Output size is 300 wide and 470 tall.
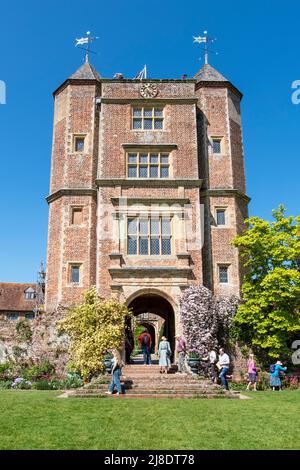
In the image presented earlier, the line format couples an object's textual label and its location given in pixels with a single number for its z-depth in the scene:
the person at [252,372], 17.69
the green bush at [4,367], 19.35
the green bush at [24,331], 20.44
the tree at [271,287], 18.95
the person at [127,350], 19.94
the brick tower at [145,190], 20.36
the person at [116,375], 13.59
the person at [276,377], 17.22
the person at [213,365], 17.20
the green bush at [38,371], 18.78
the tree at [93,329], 16.36
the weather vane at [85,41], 26.25
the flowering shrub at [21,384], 16.92
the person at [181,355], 17.55
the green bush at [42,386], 16.62
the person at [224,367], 15.20
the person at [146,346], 20.32
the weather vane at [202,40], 26.25
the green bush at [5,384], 17.25
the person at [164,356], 16.95
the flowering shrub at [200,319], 18.77
